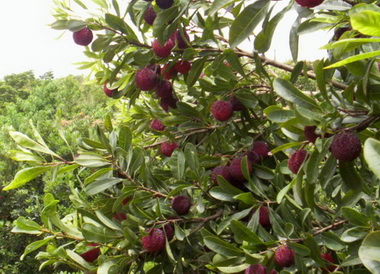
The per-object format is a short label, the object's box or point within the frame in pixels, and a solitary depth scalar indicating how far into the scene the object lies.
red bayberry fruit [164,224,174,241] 1.22
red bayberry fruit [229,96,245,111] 1.37
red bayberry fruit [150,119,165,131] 1.67
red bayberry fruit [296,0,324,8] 0.87
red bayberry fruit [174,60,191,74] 1.47
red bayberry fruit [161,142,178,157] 1.55
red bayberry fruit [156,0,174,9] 1.19
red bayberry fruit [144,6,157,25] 1.35
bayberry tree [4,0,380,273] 0.88
